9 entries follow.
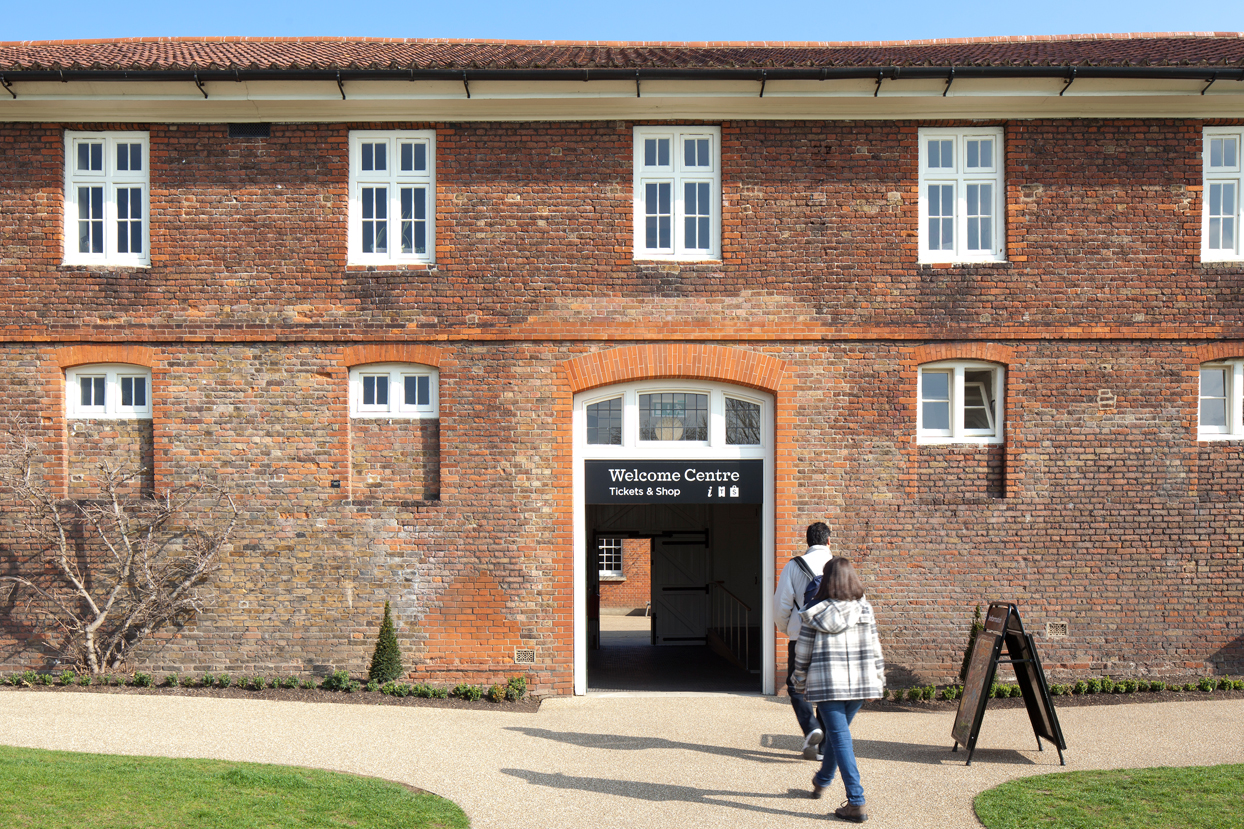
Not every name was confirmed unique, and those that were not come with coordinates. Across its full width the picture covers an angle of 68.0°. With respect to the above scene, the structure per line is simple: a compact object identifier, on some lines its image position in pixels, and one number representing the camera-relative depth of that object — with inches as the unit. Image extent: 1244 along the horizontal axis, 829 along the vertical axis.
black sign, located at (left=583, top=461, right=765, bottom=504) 419.2
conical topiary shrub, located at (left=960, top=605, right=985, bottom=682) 357.2
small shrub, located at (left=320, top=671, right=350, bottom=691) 399.9
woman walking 235.6
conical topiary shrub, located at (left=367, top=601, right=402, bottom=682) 397.7
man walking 269.1
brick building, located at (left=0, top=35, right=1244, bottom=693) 409.7
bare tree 405.4
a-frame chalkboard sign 289.9
